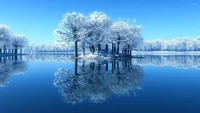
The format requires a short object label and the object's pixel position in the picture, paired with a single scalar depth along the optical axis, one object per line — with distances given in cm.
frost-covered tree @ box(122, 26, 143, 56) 4912
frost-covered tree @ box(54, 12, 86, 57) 4320
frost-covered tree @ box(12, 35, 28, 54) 8981
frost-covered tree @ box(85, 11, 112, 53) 4425
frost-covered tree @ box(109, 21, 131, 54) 4737
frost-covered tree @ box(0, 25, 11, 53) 7127
